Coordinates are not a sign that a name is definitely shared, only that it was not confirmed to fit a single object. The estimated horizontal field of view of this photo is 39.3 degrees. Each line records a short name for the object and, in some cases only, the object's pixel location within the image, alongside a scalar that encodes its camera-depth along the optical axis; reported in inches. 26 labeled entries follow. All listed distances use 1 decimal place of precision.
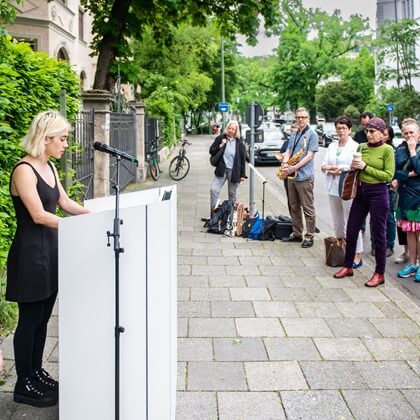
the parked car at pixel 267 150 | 977.5
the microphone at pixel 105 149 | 123.7
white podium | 115.7
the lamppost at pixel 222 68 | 1594.9
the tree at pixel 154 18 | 532.4
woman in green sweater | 251.4
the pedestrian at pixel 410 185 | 266.2
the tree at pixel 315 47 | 2314.2
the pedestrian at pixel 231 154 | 406.0
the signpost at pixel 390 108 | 1562.5
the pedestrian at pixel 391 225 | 317.1
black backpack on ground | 390.9
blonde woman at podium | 133.2
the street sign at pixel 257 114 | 442.3
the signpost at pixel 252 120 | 438.3
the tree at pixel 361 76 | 2463.1
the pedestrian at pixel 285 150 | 356.8
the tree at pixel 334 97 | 2553.4
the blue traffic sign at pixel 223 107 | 1482.5
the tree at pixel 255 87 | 2672.2
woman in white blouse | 294.5
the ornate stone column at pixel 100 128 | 456.4
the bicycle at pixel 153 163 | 689.0
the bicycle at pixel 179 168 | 730.8
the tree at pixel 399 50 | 1534.2
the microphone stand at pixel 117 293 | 111.7
